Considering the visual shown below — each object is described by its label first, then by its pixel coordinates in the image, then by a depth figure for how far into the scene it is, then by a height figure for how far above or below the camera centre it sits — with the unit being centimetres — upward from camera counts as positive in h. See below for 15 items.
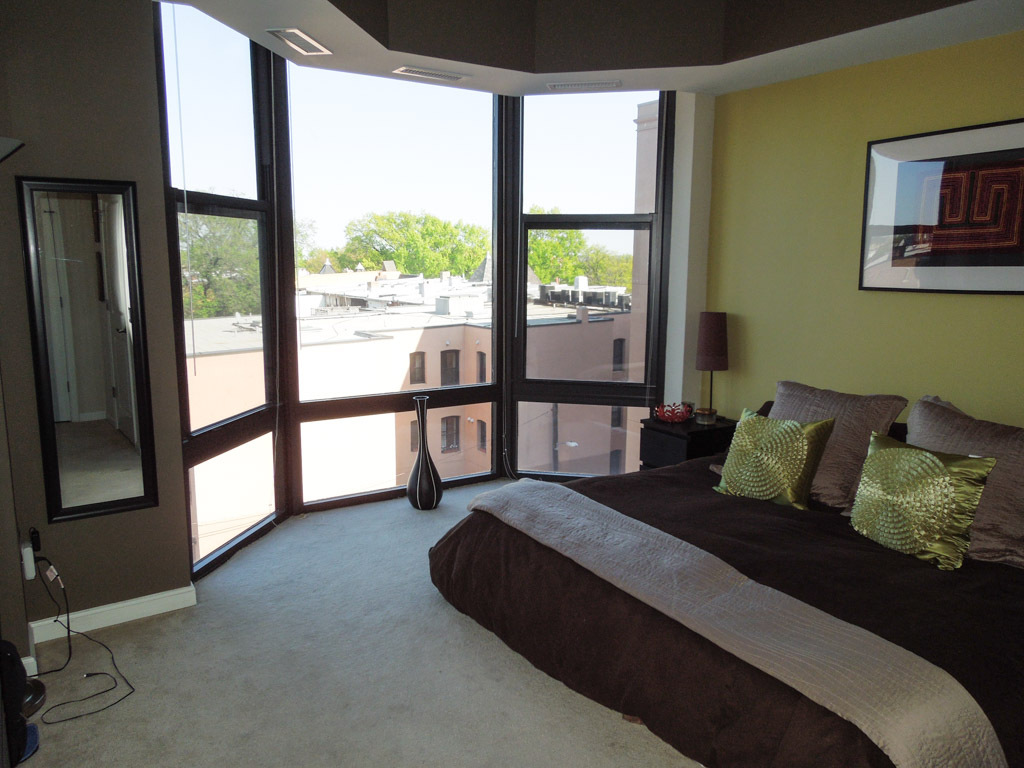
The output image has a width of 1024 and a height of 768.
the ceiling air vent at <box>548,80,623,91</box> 424 +114
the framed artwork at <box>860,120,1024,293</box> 320 +33
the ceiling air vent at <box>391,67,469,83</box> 396 +113
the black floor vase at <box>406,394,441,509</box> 454 -123
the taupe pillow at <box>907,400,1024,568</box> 253 -74
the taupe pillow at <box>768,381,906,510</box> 311 -67
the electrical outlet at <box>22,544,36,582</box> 287 -112
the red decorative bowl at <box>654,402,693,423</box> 437 -79
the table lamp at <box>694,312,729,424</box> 434 -38
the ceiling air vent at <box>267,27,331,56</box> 339 +113
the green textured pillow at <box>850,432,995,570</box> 251 -77
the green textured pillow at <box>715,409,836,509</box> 312 -77
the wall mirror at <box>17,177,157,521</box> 292 -28
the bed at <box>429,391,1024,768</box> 192 -109
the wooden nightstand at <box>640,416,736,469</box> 418 -93
